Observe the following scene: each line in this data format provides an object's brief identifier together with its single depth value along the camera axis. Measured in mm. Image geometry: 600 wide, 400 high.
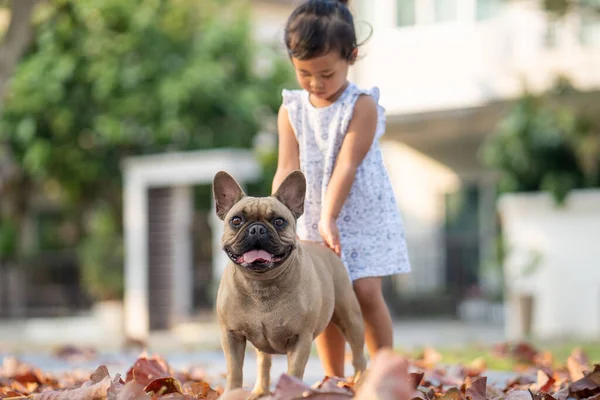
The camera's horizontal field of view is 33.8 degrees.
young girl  3977
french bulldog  3160
